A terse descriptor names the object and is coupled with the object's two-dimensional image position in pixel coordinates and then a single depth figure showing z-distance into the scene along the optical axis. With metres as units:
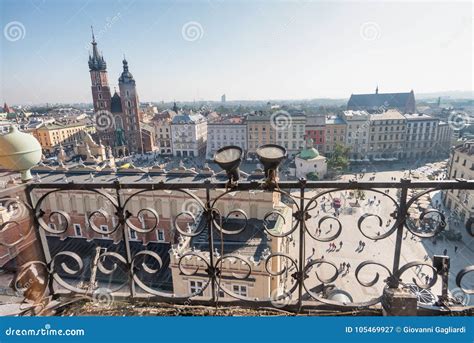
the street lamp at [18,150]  1.98
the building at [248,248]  9.59
